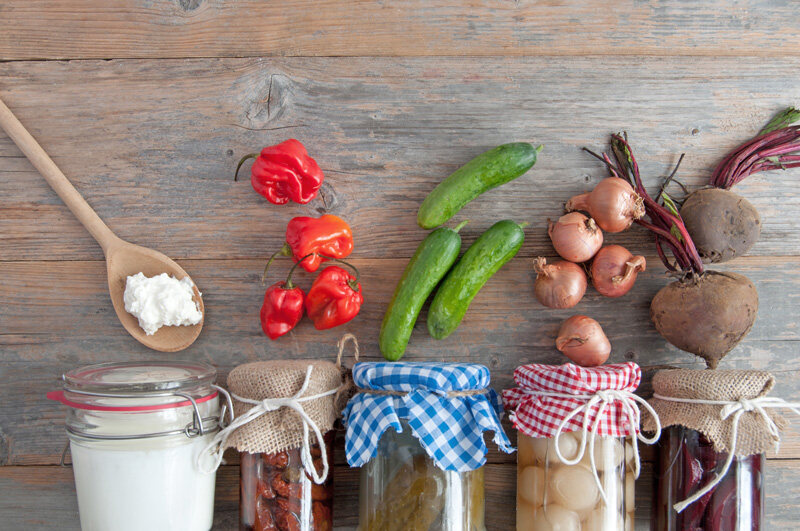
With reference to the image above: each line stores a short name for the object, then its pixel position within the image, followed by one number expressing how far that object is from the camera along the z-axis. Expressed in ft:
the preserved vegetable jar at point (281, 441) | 2.32
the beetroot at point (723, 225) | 2.49
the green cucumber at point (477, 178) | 2.49
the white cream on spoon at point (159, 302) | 2.50
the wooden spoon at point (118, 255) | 2.57
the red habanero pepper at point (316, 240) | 2.50
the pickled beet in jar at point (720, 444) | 2.31
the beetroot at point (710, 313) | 2.42
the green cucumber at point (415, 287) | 2.48
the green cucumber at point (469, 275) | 2.49
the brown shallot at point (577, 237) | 2.51
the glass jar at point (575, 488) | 2.34
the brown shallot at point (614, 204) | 2.49
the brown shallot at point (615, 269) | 2.50
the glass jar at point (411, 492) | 2.33
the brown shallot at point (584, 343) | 2.48
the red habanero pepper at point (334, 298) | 2.49
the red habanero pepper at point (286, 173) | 2.50
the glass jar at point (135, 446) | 2.28
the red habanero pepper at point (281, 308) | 2.51
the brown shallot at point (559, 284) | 2.51
